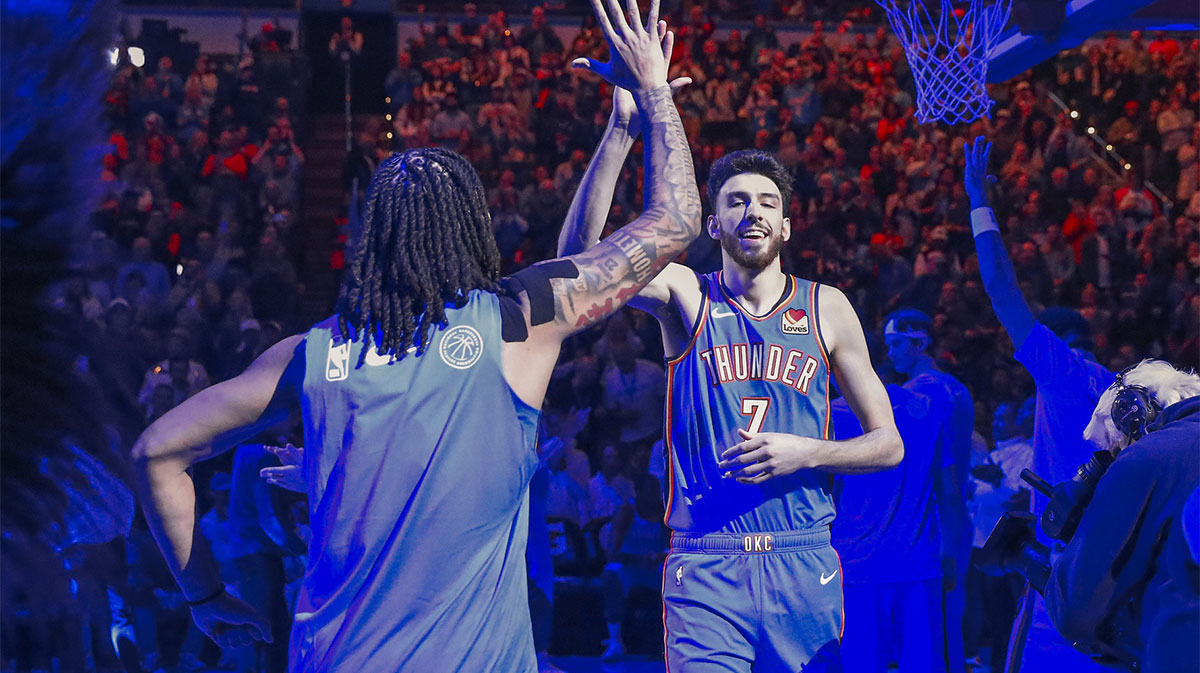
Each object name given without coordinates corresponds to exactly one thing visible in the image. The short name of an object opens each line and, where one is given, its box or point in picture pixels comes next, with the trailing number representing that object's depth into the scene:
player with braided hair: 2.34
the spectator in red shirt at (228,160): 12.77
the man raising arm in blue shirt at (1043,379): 4.29
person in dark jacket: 2.70
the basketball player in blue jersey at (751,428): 3.55
